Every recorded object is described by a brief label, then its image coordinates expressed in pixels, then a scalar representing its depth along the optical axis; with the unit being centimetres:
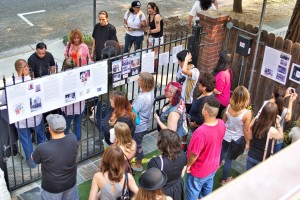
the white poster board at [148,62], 670
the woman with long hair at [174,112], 545
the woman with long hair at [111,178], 402
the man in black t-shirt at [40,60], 694
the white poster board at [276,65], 714
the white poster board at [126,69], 638
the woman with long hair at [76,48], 741
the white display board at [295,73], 696
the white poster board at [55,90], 533
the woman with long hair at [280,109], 563
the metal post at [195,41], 753
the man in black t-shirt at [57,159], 443
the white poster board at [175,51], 725
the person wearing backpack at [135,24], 959
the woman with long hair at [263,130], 511
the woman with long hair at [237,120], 543
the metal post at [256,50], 689
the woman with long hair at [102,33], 840
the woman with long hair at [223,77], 659
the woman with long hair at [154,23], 959
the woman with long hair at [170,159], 426
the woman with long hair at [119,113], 532
